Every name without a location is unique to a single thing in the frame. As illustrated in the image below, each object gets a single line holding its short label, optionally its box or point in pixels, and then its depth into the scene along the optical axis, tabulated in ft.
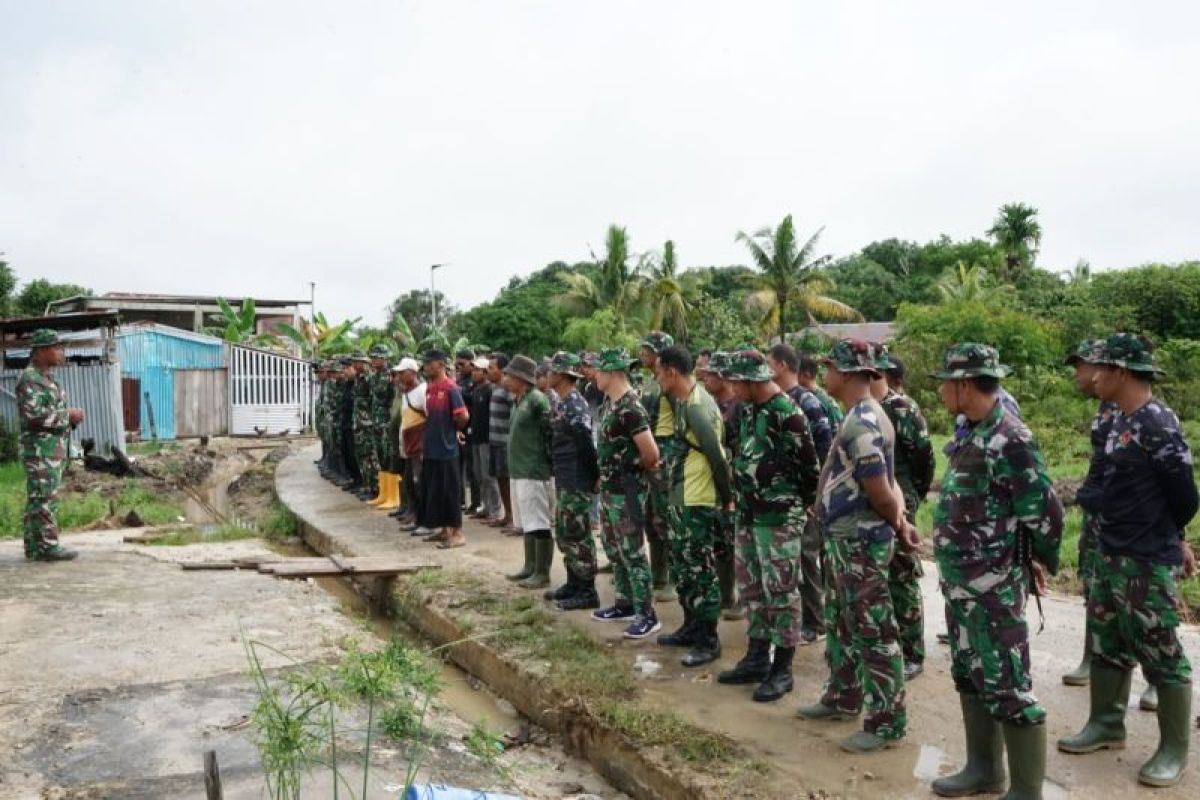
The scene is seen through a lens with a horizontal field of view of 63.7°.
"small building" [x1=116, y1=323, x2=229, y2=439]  73.67
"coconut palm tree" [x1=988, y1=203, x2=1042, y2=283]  150.92
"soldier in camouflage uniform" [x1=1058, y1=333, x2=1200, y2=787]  12.67
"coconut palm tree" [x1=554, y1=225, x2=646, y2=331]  121.70
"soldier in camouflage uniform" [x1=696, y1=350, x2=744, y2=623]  20.27
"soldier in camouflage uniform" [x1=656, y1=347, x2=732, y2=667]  17.88
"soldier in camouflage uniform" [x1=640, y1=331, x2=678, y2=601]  19.58
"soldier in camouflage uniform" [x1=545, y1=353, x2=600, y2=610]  21.93
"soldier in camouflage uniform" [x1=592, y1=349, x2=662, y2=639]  19.52
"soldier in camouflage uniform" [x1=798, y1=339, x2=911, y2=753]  13.62
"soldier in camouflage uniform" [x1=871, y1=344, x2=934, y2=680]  16.21
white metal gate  80.89
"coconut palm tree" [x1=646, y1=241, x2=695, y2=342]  117.91
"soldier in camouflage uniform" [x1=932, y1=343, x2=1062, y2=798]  11.62
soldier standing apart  28.43
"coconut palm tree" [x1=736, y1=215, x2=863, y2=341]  113.09
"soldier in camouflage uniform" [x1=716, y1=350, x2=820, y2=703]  15.60
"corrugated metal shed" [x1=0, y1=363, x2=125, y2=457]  54.29
